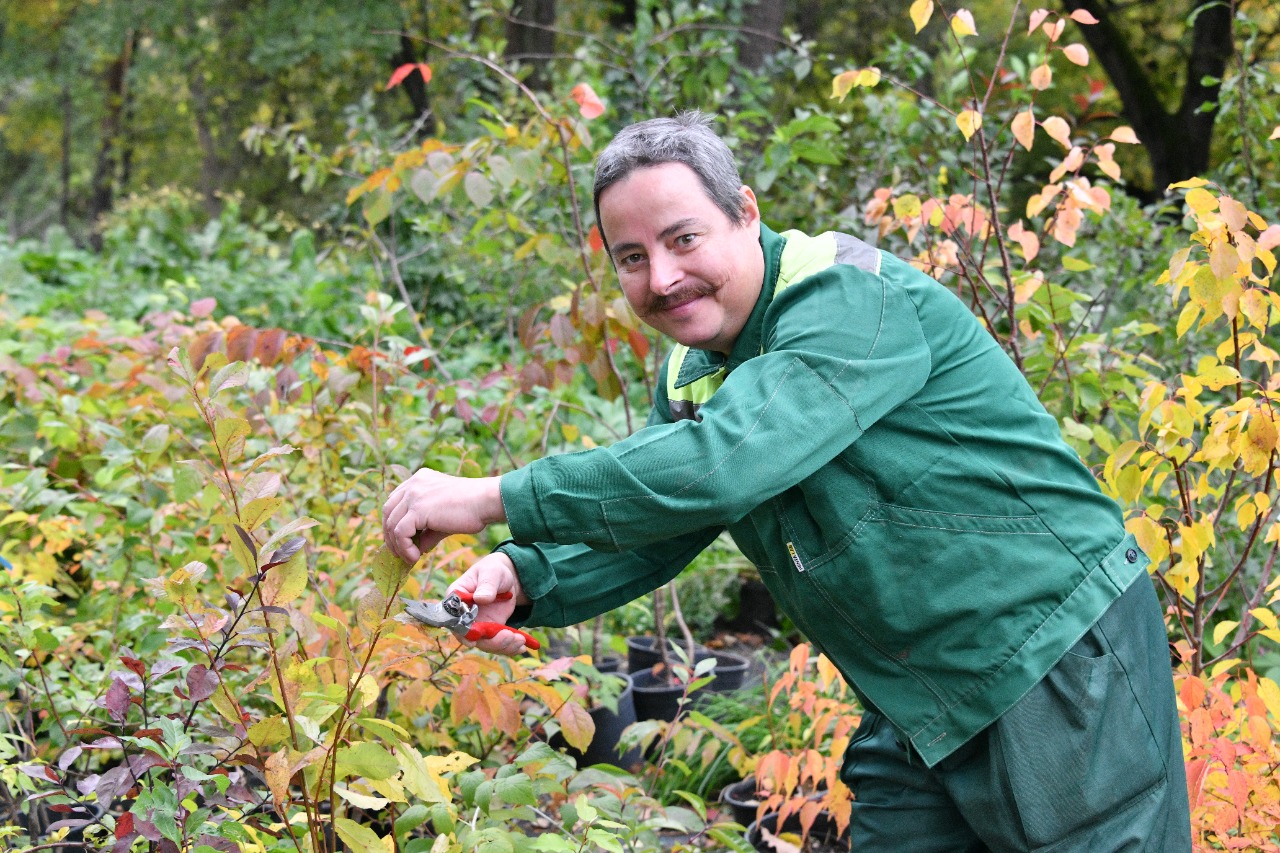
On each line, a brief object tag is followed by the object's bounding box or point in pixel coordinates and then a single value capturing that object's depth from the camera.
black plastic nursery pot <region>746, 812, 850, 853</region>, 3.38
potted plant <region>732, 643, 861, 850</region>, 2.87
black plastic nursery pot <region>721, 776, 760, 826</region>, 3.62
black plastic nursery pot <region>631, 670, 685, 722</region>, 4.35
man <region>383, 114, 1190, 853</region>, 1.78
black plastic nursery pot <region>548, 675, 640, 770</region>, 4.00
